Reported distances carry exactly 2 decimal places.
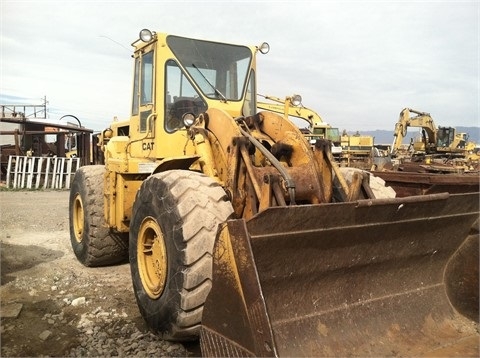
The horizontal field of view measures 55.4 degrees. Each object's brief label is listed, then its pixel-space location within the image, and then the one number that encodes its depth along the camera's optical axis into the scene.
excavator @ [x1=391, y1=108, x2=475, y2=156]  25.64
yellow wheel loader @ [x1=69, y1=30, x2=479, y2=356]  2.85
